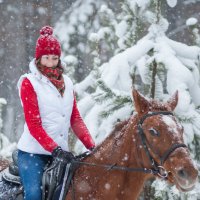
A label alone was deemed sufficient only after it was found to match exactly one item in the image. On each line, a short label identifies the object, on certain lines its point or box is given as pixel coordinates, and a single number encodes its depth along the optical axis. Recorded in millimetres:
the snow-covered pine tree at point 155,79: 9747
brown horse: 6111
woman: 7124
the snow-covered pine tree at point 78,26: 27736
